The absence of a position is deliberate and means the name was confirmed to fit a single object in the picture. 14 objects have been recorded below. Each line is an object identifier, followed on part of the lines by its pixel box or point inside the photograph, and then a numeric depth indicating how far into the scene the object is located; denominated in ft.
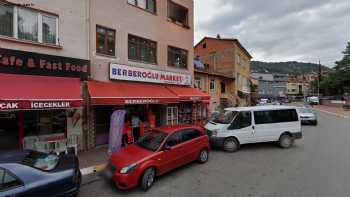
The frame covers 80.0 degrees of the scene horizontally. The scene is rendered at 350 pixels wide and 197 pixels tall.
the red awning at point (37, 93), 22.03
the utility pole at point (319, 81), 239.42
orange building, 80.91
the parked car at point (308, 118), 61.41
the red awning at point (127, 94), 30.04
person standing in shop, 39.28
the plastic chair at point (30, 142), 27.62
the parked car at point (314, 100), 202.29
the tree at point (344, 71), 176.96
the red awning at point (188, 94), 42.93
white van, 32.83
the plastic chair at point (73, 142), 30.04
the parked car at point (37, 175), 13.56
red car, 19.02
